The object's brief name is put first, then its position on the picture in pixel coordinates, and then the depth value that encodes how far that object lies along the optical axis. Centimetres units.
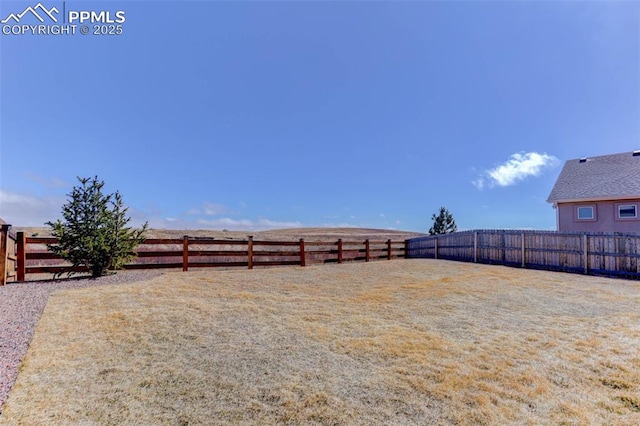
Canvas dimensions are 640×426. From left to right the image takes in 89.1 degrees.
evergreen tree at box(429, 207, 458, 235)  2536
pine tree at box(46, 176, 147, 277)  906
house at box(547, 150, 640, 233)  1494
